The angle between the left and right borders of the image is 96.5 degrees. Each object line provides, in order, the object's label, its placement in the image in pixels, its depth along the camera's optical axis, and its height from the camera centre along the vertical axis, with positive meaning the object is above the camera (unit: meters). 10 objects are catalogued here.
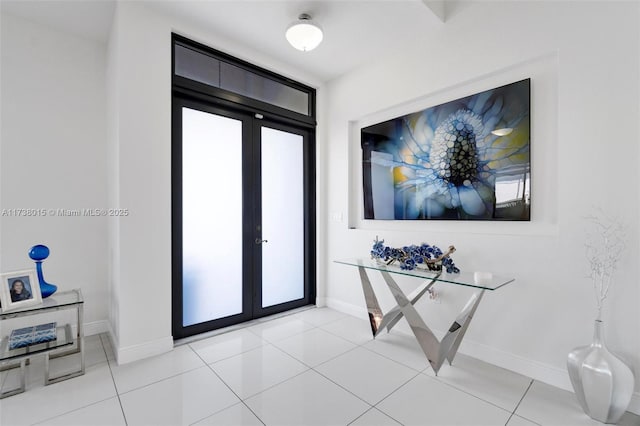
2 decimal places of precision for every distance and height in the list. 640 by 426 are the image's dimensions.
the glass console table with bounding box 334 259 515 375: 2.16 -0.81
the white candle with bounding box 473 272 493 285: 2.10 -0.52
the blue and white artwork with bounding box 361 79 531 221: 2.32 +0.47
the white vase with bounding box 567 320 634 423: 1.68 -1.02
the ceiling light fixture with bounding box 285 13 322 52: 2.59 +1.63
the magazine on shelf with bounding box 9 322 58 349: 2.10 -0.96
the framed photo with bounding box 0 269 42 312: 2.06 -0.59
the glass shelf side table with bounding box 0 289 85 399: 2.02 -1.02
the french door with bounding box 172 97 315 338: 2.93 -0.07
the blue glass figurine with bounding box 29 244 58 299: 2.28 -0.42
